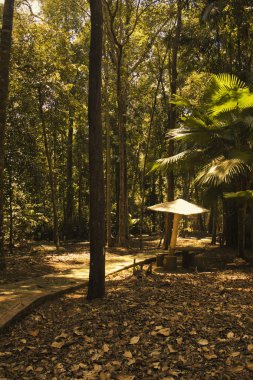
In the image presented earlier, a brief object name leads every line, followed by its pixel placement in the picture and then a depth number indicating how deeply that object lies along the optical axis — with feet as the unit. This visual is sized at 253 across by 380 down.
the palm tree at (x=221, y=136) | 32.65
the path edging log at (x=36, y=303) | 16.76
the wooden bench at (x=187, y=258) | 37.08
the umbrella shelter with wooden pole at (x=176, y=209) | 33.47
